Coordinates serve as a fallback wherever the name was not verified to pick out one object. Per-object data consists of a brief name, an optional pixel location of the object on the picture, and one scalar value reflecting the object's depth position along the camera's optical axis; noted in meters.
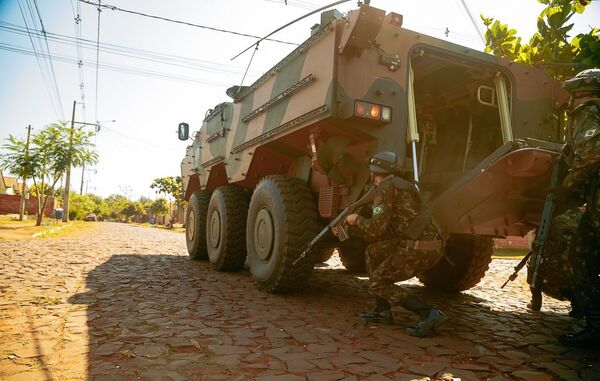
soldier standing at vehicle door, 2.77
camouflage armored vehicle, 3.42
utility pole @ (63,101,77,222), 24.41
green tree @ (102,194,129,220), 83.50
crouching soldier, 3.20
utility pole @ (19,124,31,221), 19.56
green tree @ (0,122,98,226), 19.53
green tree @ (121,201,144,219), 79.12
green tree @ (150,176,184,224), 48.53
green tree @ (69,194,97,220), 42.00
